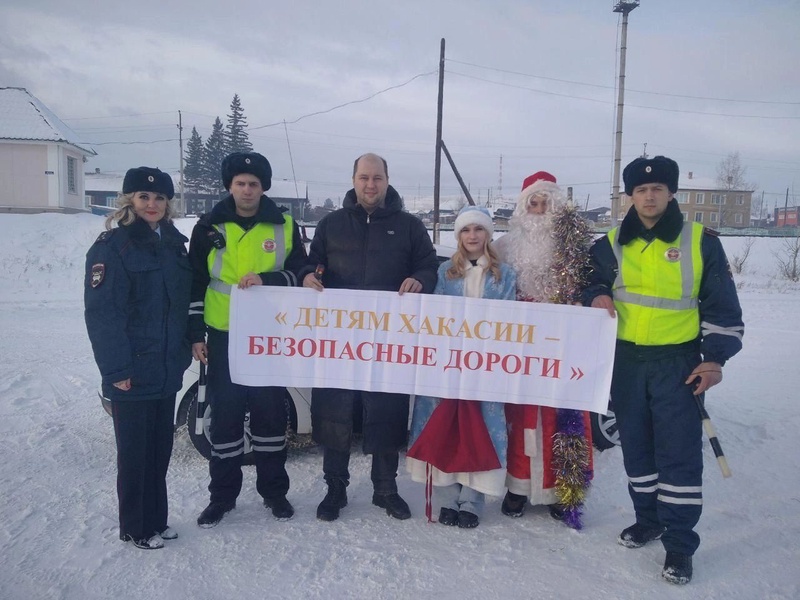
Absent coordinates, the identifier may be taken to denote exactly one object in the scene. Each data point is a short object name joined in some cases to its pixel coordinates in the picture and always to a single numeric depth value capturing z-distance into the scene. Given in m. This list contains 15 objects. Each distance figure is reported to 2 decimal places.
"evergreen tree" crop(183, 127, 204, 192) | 59.62
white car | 4.14
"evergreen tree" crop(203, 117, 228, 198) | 55.22
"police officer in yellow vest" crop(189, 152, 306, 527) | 3.52
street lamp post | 16.77
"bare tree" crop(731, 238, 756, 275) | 18.07
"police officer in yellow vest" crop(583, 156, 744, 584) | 3.00
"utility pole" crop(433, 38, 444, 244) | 16.58
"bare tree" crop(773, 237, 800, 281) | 17.03
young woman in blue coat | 3.44
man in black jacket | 3.62
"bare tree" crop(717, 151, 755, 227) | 48.59
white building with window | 24.73
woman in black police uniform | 2.99
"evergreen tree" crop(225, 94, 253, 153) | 48.71
